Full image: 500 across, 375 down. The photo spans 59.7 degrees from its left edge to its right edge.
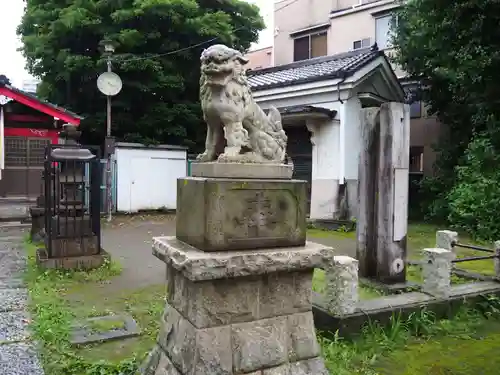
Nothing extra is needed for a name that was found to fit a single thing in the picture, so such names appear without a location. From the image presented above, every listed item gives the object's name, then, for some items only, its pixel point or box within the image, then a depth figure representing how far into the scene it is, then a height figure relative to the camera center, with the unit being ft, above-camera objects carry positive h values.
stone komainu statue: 10.52 +1.49
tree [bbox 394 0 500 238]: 35.19 +8.44
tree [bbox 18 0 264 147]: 50.16 +14.48
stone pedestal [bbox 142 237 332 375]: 9.55 -3.24
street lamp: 45.16 +9.06
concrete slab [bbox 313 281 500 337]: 16.06 -5.27
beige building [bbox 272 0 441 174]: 59.57 +21.81
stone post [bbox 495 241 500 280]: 21.64 -4.28
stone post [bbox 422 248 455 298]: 18.85 -4.17
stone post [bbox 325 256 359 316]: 15.99 -4.05
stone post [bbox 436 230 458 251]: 22.98 -3.34
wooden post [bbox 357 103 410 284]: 21.79 -0.85
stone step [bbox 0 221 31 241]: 37.22 -5.25
